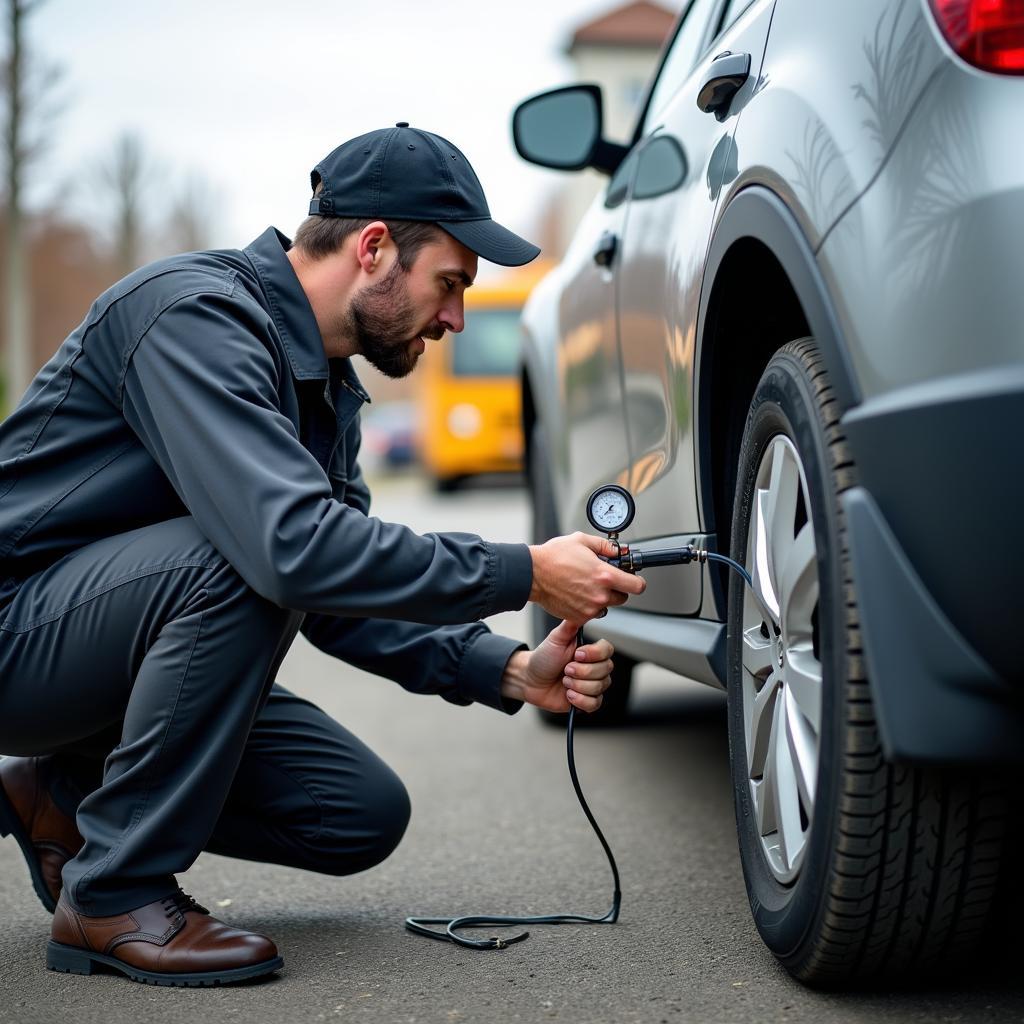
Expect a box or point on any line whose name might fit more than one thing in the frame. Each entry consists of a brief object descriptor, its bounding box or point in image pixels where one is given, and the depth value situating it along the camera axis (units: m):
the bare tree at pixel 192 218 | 42.06
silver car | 1.36
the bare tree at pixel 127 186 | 35.06
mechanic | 1.98
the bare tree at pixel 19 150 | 19.86
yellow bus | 17.30
